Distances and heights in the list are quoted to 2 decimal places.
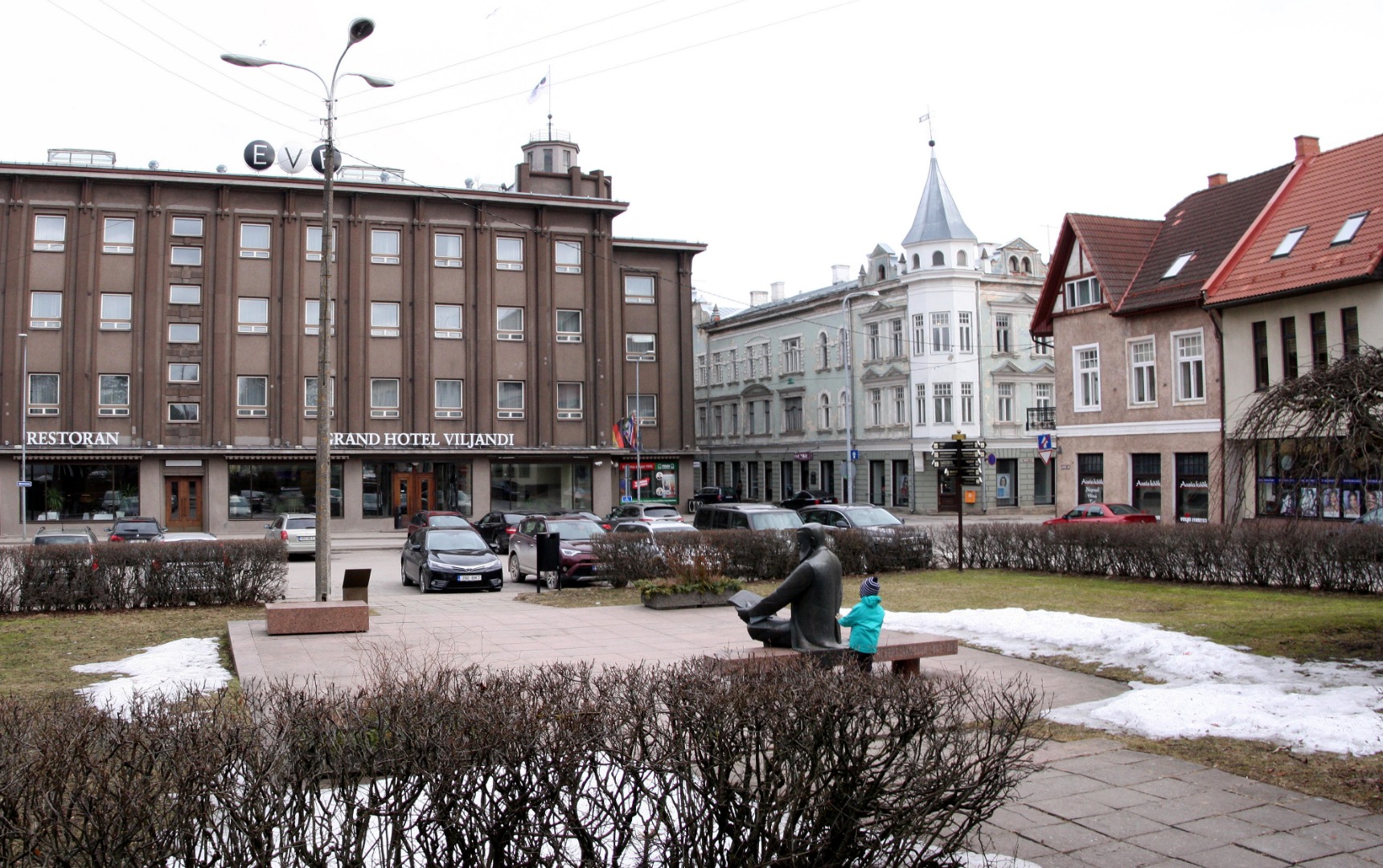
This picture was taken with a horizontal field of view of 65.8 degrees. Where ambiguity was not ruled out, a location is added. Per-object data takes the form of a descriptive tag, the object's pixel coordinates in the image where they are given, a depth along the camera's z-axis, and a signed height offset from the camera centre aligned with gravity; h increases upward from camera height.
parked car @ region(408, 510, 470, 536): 28.36 -1.04
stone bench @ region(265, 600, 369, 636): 14.73 -1.85
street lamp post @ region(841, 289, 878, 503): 57.84 +4.62
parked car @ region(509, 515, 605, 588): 24.06 -1.56
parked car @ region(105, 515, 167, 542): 31.61 -1.26
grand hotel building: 45.94 +6.38
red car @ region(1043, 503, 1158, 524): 33.34 -1.20
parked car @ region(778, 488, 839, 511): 54.16 -1.05
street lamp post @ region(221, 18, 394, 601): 17.53 +1.90
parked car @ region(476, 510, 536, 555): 37.50 -1.59
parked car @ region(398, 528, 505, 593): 23.16 -1.72
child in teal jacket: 9.30 -1.26
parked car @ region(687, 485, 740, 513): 61.09 -0.86
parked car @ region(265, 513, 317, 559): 33.47 -1.44
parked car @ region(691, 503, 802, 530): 25.98 -0.93
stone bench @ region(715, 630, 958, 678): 10.43 -1.71
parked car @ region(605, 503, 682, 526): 36.91 -1.09
